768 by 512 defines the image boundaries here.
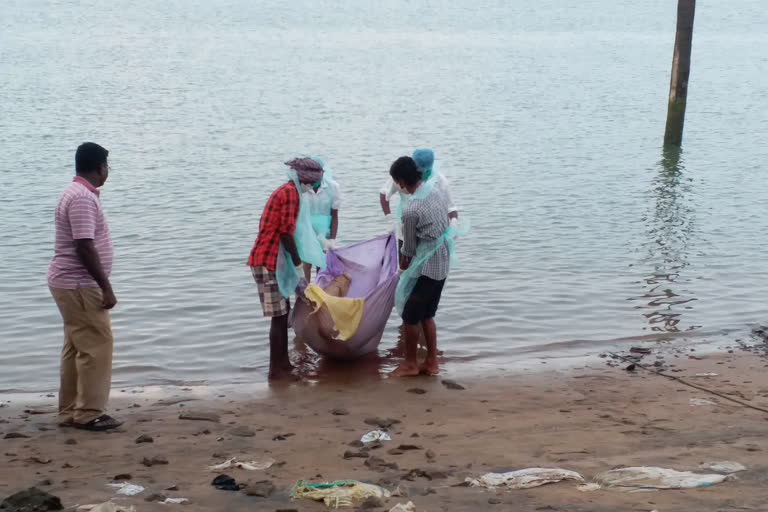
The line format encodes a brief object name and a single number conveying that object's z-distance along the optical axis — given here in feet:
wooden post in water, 56.54
